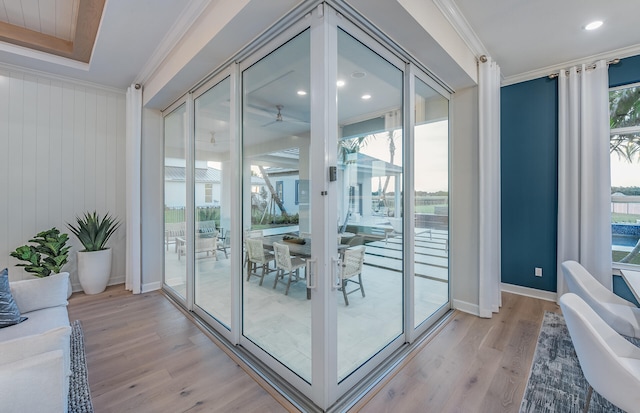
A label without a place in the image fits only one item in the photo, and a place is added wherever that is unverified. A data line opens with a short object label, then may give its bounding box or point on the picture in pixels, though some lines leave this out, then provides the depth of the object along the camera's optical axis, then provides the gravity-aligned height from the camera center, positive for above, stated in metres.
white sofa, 1.00 -0.65
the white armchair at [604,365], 1.21 -0.76
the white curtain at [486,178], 2.94 +0.31
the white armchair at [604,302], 1.92 -0.74
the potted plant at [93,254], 3.55 -0.62
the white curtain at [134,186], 3.66 +0.27
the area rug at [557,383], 1.72 -1.24
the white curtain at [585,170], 3.01 +0.42
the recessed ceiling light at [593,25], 2.48 +1.67
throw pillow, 1.87 -0.71
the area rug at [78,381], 1.70 -1.22
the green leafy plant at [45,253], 3.09 -0.55
